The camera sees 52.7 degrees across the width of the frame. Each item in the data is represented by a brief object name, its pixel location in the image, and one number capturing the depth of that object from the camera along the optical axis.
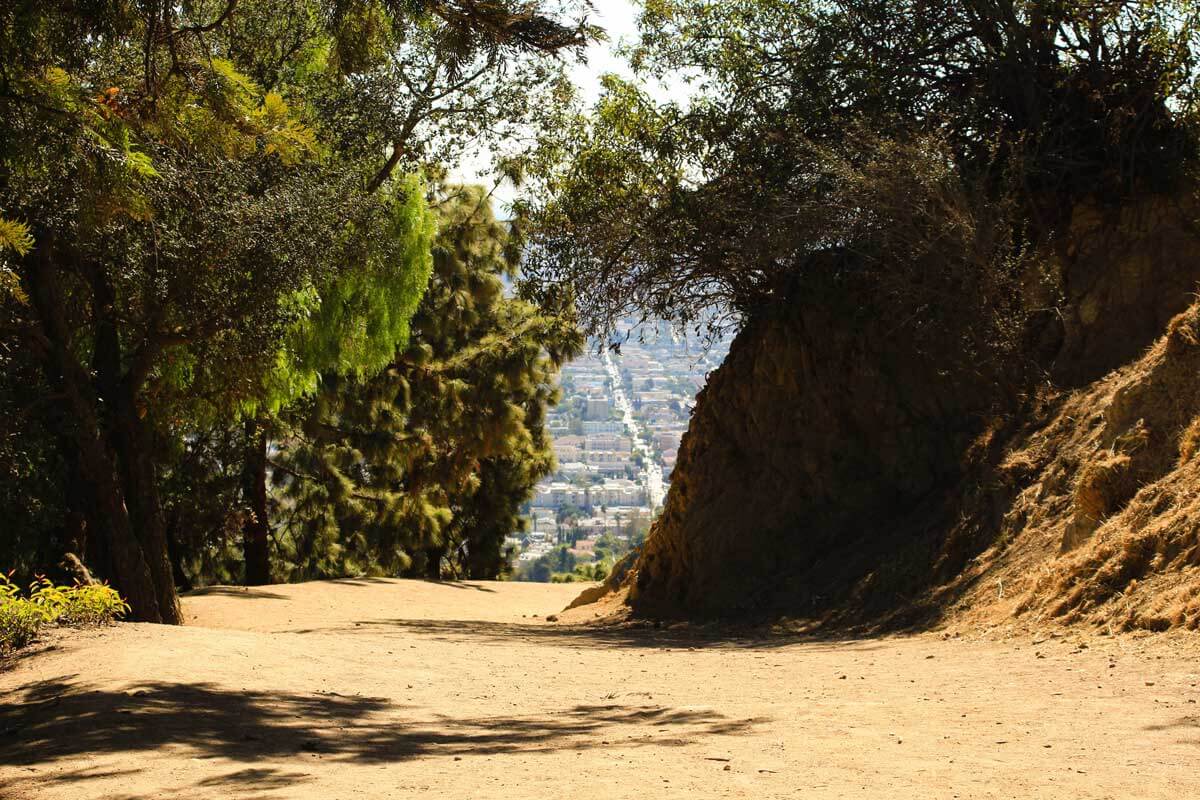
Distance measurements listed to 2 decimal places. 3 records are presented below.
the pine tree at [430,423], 30.74
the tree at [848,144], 15.45
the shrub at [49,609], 9.67
